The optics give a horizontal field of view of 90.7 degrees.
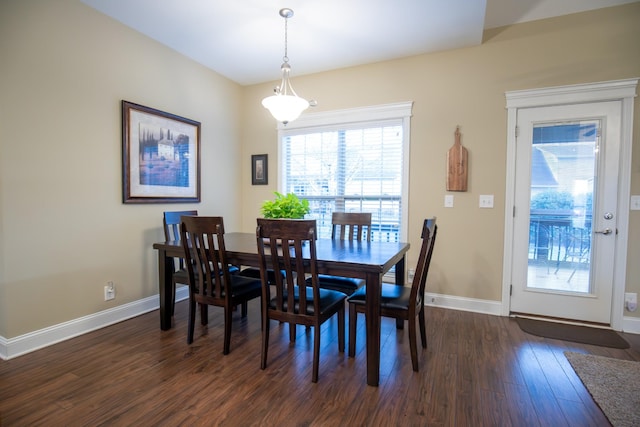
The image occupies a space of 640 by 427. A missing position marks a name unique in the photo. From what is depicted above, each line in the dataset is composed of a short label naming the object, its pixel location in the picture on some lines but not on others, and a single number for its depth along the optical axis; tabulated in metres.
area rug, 1.67
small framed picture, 4.33
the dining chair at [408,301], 2.04
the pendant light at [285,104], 2.49
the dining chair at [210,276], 2.22
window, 3.61
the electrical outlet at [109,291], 2.81
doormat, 2.56
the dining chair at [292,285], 1.92
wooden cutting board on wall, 3.21
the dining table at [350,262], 1.93
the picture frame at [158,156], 2.93
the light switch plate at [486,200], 3.17
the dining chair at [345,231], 2.68
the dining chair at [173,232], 2.73
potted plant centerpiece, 2.46
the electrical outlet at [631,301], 2.76
